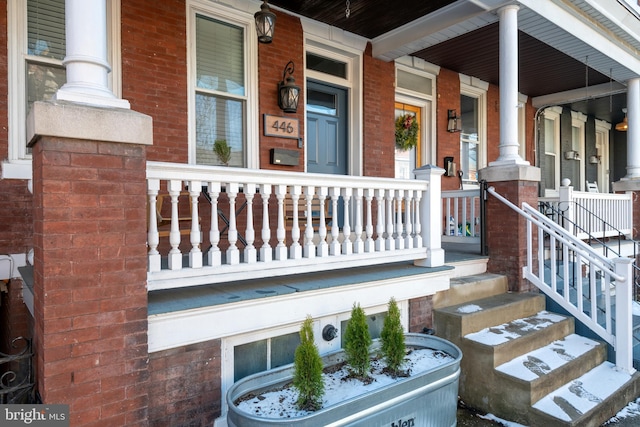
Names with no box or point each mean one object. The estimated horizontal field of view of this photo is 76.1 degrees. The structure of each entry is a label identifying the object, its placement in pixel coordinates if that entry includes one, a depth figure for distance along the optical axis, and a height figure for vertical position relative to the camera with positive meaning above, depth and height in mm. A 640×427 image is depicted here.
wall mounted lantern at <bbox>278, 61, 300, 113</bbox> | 4988 +1431
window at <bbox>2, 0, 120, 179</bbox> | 3535 +1370
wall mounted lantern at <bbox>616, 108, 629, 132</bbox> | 8675 +1761
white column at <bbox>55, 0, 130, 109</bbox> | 2285 +908
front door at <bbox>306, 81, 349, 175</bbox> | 5676 +1169
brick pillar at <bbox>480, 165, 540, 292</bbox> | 4598 -153
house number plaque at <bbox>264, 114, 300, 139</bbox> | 5020 +1061
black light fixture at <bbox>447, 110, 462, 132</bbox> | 7078 +1515
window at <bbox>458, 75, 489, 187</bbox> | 7699 +1501
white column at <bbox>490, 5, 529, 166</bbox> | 4637 +1434
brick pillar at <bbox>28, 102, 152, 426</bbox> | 2059 -248
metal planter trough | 2227 -1155
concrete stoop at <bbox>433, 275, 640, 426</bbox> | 3109 -1320
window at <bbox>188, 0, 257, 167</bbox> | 4590 +1507
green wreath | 6551 +1263
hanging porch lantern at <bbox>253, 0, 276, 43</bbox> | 4379 +2028
